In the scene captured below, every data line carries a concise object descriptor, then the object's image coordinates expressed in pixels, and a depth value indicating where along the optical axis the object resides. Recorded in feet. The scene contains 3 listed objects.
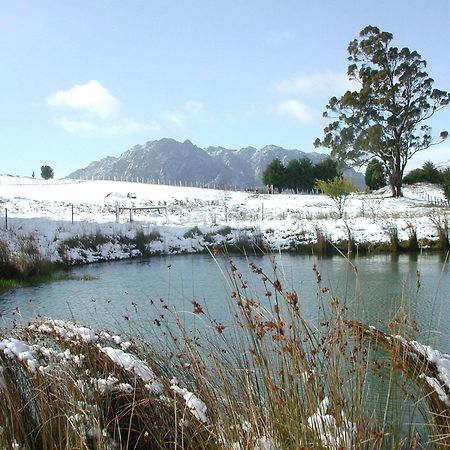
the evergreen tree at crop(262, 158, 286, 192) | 152.87
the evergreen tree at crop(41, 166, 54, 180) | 187.01
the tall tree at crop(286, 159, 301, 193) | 154.61
